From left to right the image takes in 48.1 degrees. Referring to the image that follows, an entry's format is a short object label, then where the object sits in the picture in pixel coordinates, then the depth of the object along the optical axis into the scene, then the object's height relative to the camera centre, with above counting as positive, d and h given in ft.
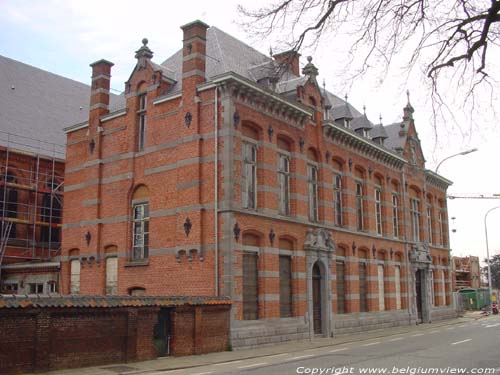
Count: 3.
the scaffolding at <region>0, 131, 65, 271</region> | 105.29 +17.07
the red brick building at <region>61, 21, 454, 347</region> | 68.13 +11.85
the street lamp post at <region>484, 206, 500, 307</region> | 161.79 +6.87
